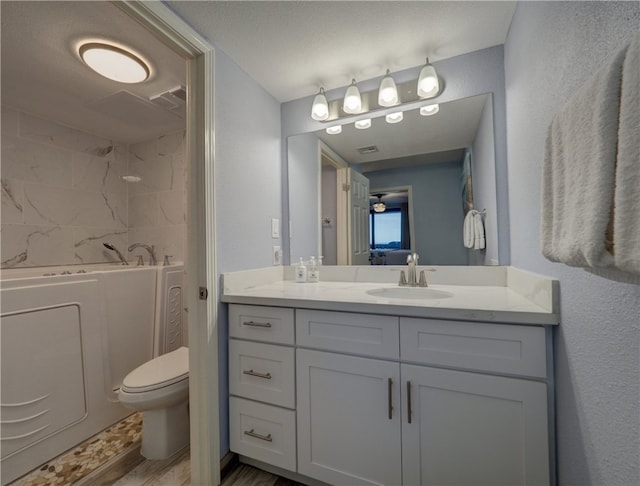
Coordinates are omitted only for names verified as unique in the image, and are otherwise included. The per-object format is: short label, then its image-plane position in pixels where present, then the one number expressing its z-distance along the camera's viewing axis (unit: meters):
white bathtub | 1.35
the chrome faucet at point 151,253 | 2.46
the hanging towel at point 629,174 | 0.34
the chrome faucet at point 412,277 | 1.48
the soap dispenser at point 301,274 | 1.70
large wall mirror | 1.47
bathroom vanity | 0.88
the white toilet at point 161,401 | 1.39
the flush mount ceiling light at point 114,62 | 1.39
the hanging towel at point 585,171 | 0.40
